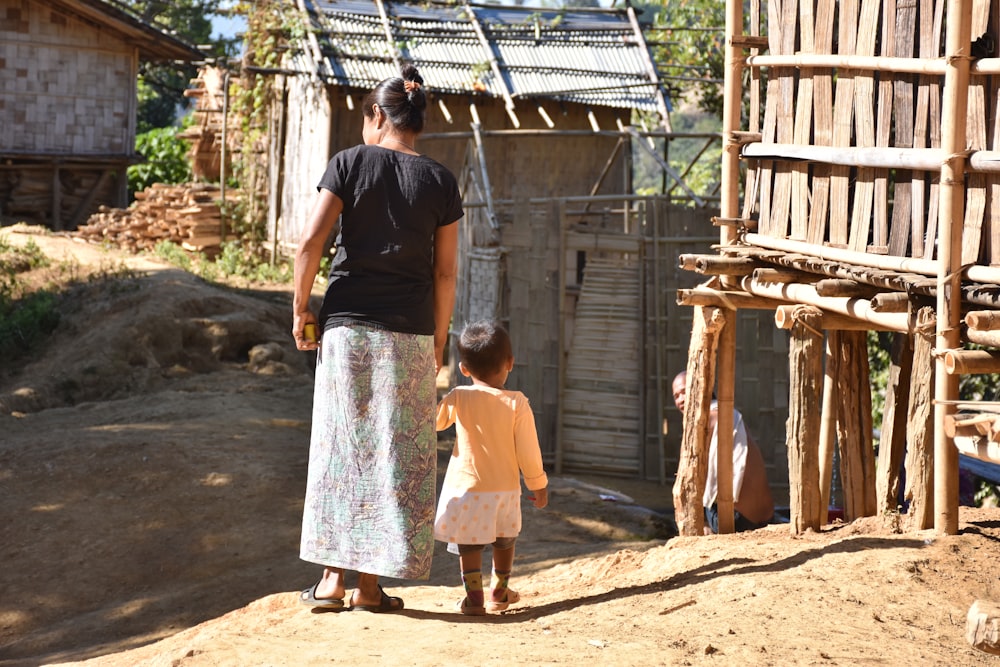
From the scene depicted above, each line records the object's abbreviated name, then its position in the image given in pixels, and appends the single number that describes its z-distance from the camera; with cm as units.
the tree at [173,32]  2862
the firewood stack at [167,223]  1770
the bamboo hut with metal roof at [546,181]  1031
